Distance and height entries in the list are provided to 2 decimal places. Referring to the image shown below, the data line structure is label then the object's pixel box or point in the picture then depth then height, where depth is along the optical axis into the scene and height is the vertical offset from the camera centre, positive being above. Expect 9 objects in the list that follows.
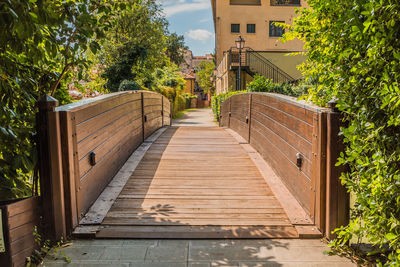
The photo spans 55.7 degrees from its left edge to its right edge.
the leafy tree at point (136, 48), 18.84 +2.40
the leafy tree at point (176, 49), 51.00 +6.17
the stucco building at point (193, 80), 52.94 +1.92
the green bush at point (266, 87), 11.74 +0.18
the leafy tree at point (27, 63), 2.49 +0.29
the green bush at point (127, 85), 17.25 +0.45
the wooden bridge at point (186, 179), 3.12 -1.05
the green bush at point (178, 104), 27.67 -0.82
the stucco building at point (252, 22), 31.92 +5.97
